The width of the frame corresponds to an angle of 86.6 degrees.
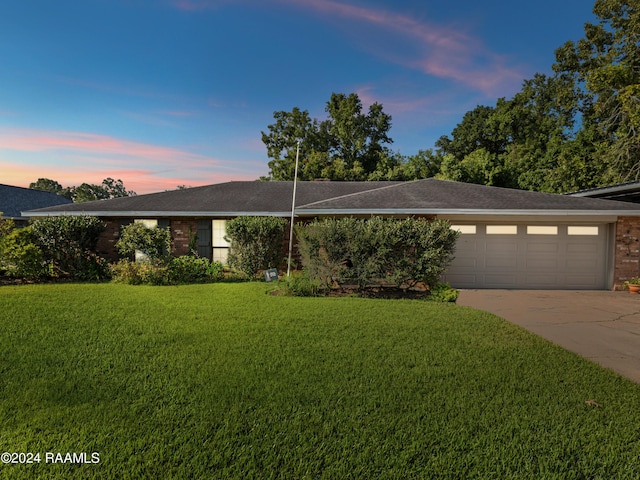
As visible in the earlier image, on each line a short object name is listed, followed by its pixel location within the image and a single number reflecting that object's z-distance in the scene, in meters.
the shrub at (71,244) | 10.86
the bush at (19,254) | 10.19
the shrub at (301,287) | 8.95
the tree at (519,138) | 24.31
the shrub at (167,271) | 10.40
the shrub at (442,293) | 8.56
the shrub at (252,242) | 11.24
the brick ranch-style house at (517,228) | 10.45
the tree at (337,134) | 32.03
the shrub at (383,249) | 8.66
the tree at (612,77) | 18.42
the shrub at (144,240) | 10.92
